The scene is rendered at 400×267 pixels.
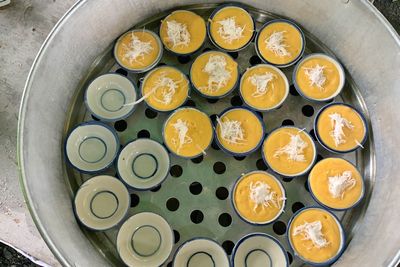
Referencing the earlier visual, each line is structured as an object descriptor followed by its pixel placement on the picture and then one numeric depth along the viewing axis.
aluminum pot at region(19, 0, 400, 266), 0.87
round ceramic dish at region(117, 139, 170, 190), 0.93
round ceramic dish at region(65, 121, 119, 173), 0.94
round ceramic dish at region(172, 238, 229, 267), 0.89
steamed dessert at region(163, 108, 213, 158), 0.94
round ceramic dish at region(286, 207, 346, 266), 0.88
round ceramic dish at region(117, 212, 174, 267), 0.89
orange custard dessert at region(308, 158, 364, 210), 0.91
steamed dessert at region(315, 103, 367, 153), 0.94
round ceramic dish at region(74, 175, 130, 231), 0.92
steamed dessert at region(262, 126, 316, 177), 0.94
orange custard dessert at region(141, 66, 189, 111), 0.97
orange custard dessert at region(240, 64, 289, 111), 0.98
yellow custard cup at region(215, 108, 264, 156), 0.94
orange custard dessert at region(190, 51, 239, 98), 0.97
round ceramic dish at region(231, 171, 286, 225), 0.90
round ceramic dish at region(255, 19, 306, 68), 1.00
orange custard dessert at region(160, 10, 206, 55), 1.00
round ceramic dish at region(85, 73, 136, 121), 0.97
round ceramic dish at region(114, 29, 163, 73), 0.99
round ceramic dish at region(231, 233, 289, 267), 0.89
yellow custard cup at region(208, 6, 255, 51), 1.01
